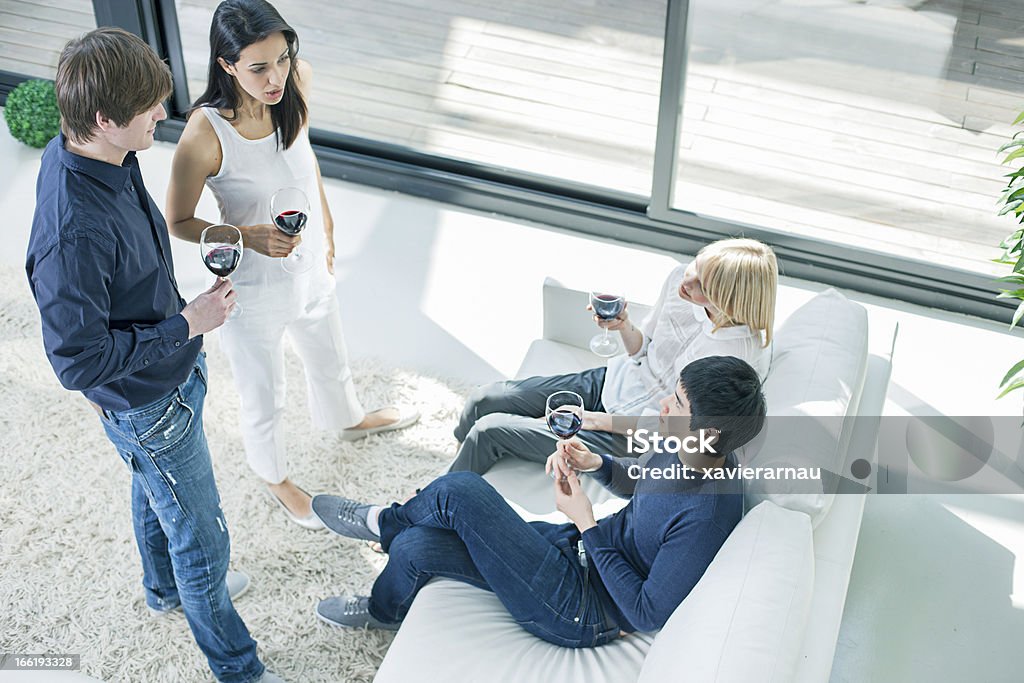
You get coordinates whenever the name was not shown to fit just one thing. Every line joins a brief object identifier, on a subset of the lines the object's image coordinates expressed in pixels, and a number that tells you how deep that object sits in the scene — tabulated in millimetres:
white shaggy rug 2764
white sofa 1977
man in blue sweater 2176
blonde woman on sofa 2604
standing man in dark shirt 1964
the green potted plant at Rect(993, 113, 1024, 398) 2426
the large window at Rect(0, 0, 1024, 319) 3607
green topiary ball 4559
